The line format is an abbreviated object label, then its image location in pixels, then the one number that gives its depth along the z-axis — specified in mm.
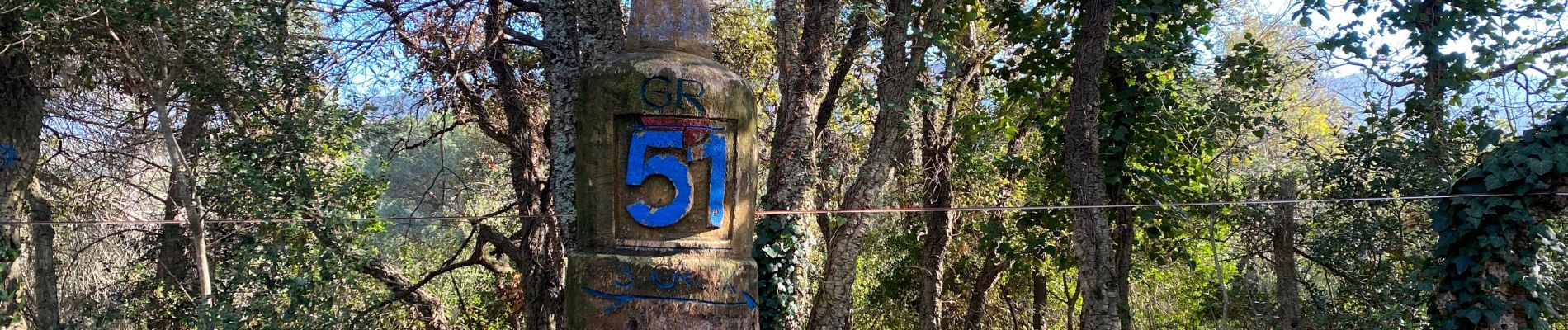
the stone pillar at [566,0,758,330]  3658
